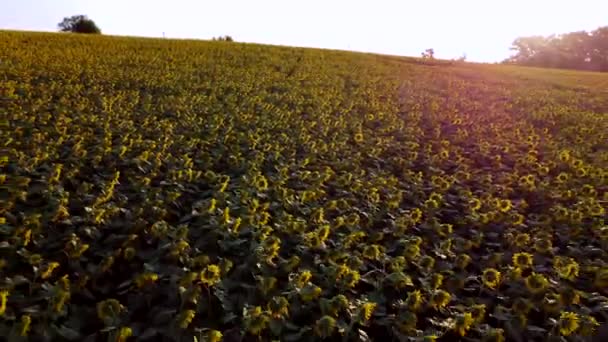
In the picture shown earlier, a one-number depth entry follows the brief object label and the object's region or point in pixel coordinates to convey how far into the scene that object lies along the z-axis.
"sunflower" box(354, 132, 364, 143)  7.00
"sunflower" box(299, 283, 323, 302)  2.81
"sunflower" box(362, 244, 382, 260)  3.36
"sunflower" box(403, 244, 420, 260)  3.40
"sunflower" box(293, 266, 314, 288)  2.89
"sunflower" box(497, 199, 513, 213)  4.47
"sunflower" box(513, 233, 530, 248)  3.89
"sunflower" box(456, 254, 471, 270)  3.48
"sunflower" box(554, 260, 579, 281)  3.28
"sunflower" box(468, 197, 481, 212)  4.55
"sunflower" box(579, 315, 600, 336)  2.75
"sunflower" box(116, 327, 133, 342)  2.42
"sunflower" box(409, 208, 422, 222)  4.25
